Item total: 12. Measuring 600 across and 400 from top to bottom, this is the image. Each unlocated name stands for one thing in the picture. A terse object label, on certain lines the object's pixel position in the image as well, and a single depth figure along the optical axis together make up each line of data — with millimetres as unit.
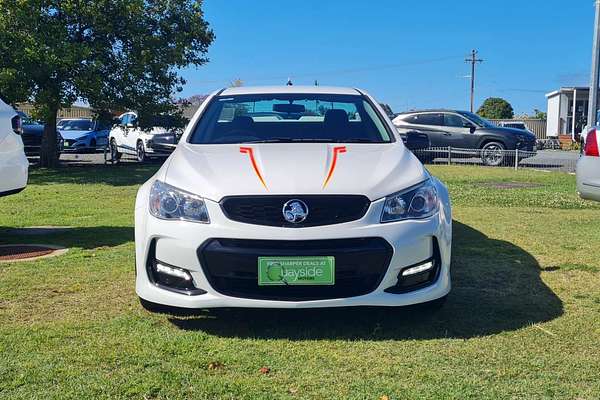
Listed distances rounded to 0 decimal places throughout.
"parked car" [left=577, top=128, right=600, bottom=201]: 6082
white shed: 48281
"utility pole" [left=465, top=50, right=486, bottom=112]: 63781
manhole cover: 5908
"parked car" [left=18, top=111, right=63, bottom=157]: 17469
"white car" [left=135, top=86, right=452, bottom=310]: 3654
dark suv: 18516
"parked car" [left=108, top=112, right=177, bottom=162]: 17938
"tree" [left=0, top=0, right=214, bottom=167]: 14016
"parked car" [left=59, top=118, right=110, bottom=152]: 24125
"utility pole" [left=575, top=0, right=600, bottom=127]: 17469
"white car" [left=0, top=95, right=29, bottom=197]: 6082
